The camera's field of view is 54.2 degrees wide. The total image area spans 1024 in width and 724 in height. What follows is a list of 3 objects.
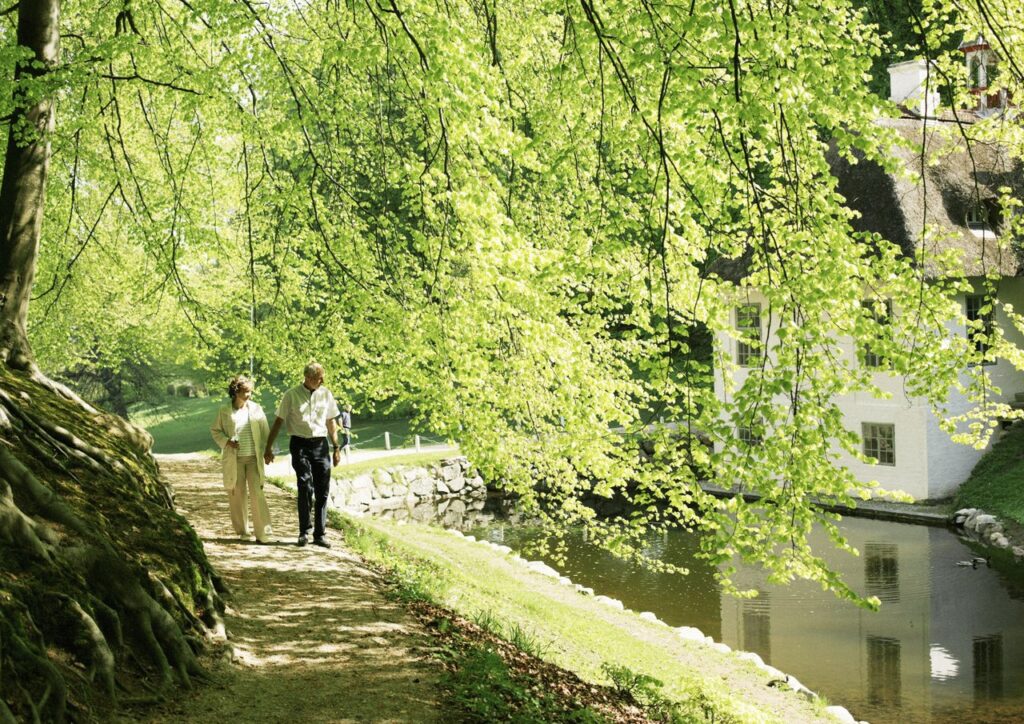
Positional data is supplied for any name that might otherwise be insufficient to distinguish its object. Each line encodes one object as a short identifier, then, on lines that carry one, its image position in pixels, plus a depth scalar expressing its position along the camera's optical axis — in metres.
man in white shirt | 9.66
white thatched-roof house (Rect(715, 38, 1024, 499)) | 24.28
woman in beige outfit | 9.92
